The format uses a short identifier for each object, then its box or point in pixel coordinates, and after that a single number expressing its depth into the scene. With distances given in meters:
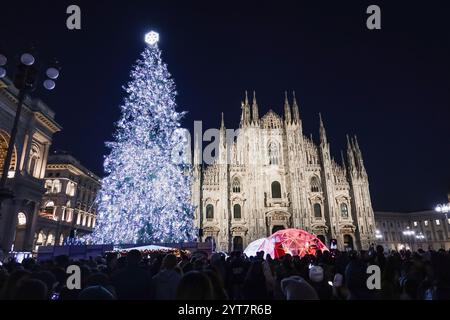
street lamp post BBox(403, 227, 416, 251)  59.98
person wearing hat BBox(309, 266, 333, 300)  4.91
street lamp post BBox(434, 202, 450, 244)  33.81
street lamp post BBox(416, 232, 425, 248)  59.81
